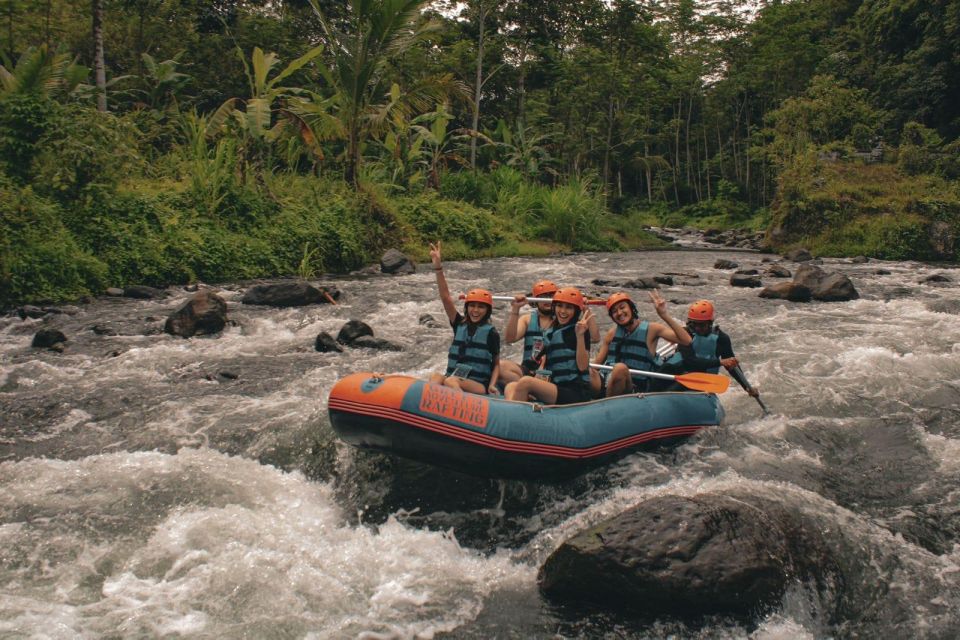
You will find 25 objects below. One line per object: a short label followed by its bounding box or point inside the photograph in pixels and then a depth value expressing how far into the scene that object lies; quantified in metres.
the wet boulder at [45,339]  7.75
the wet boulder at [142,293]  10.53
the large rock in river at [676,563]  3.49
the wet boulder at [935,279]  13.90
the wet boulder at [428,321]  9.74
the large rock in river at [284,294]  10.45
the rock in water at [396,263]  14.44
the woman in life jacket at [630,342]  5.74
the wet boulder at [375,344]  8.34
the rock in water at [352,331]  8.47
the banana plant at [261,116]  14.13
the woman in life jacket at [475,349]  5.48
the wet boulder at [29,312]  9.00
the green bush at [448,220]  17.52
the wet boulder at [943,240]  18.34
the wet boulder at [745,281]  13.59
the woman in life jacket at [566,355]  5.44
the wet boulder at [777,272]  15.23
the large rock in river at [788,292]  11.73
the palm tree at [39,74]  11.32
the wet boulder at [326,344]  8.17
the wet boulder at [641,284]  13.55
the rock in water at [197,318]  8.54
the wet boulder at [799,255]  18.97
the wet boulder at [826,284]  11.73
